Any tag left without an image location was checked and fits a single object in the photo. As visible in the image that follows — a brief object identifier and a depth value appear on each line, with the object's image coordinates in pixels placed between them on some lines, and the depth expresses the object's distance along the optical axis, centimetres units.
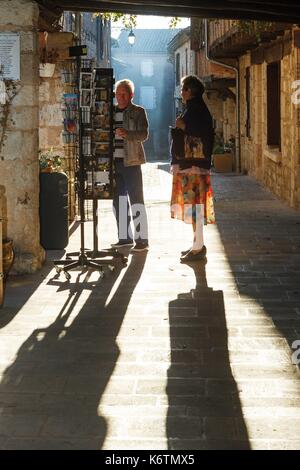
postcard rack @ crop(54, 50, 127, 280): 757
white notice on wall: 761
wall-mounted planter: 1079
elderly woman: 816
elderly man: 892
